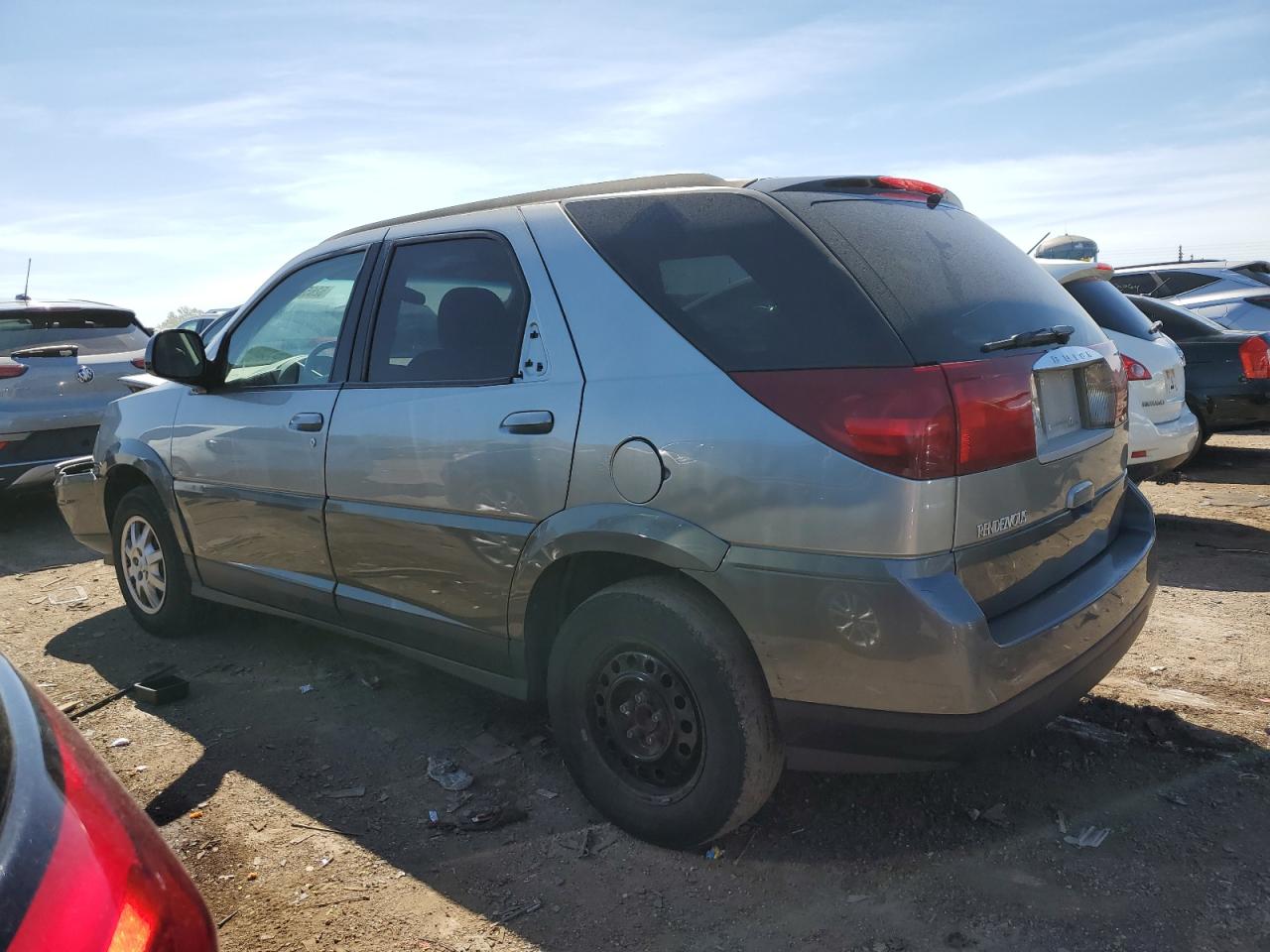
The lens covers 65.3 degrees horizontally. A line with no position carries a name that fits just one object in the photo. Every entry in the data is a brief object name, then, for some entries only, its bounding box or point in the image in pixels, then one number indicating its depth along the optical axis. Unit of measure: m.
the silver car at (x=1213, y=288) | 9.72
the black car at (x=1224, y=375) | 8.07
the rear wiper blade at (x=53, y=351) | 7.49
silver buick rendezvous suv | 2.36
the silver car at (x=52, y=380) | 7.30
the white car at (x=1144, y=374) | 6.18
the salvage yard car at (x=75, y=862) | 1.12
